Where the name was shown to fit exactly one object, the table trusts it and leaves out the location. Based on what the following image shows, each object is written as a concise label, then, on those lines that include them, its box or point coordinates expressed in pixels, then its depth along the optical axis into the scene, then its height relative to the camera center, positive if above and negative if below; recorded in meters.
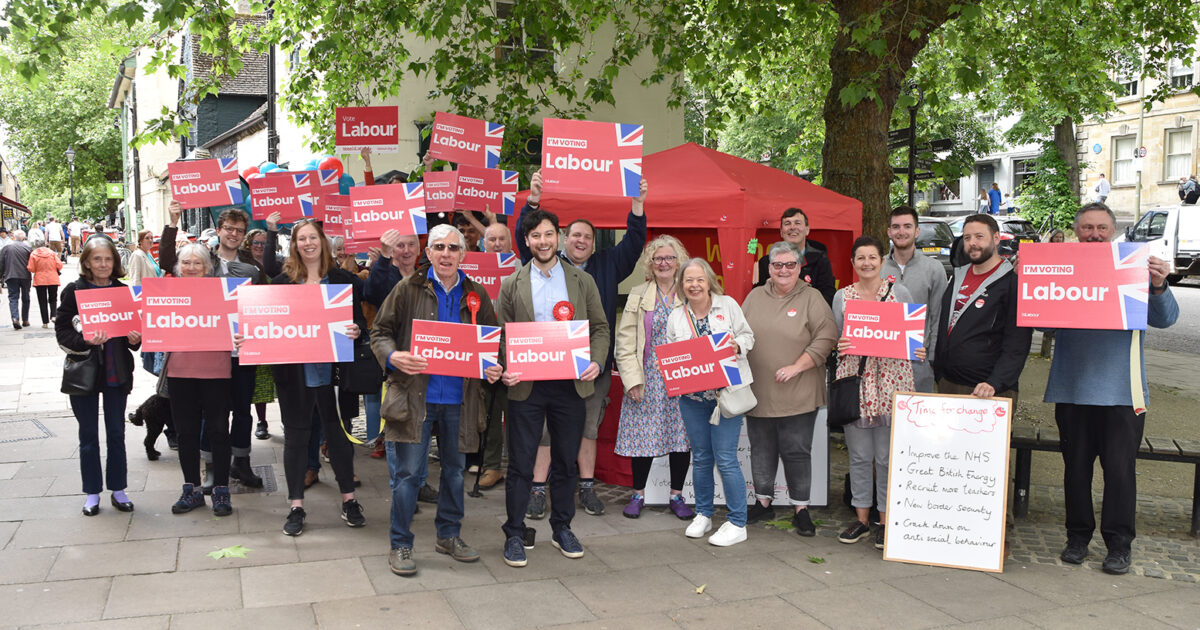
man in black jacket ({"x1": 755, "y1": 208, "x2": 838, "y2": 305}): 6.62 +0.01
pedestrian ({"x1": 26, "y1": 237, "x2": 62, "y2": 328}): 17.12 -0.24
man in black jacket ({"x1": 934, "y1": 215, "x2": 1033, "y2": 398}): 5.28 -0.39
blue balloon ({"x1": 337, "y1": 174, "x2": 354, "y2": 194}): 8.93 +0.73
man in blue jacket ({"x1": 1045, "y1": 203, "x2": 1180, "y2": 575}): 5.19 -0.85
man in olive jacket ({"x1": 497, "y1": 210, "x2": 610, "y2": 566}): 5.22 -0.78
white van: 23.89 +0.52
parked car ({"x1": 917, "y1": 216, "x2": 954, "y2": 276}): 22.55 +0.52
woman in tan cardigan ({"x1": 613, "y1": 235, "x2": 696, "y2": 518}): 5.89 -0.80
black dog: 7.48 -1.31
